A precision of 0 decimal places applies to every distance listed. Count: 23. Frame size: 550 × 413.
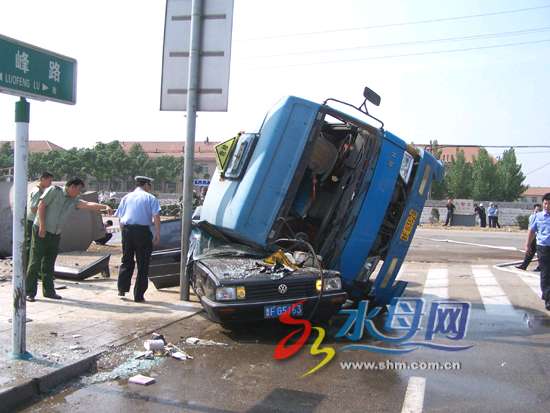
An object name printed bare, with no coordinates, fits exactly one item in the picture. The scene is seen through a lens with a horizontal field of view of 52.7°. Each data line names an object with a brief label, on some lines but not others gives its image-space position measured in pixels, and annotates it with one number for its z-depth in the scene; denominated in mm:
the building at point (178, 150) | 79156
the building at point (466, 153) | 110844
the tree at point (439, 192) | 80625
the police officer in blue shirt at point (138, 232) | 7480
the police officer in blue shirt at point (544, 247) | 7605
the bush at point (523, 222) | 32894
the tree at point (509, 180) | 83625
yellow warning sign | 6949
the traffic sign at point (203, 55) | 7520
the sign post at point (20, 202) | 4484
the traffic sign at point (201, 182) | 19970
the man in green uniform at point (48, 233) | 7379
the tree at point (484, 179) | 82625
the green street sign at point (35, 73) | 4211
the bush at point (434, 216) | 37462
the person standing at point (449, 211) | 33406
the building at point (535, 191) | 126775
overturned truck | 5863
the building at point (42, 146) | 94912
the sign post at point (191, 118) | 7551
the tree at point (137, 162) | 77000
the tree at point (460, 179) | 84188
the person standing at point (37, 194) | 7789
